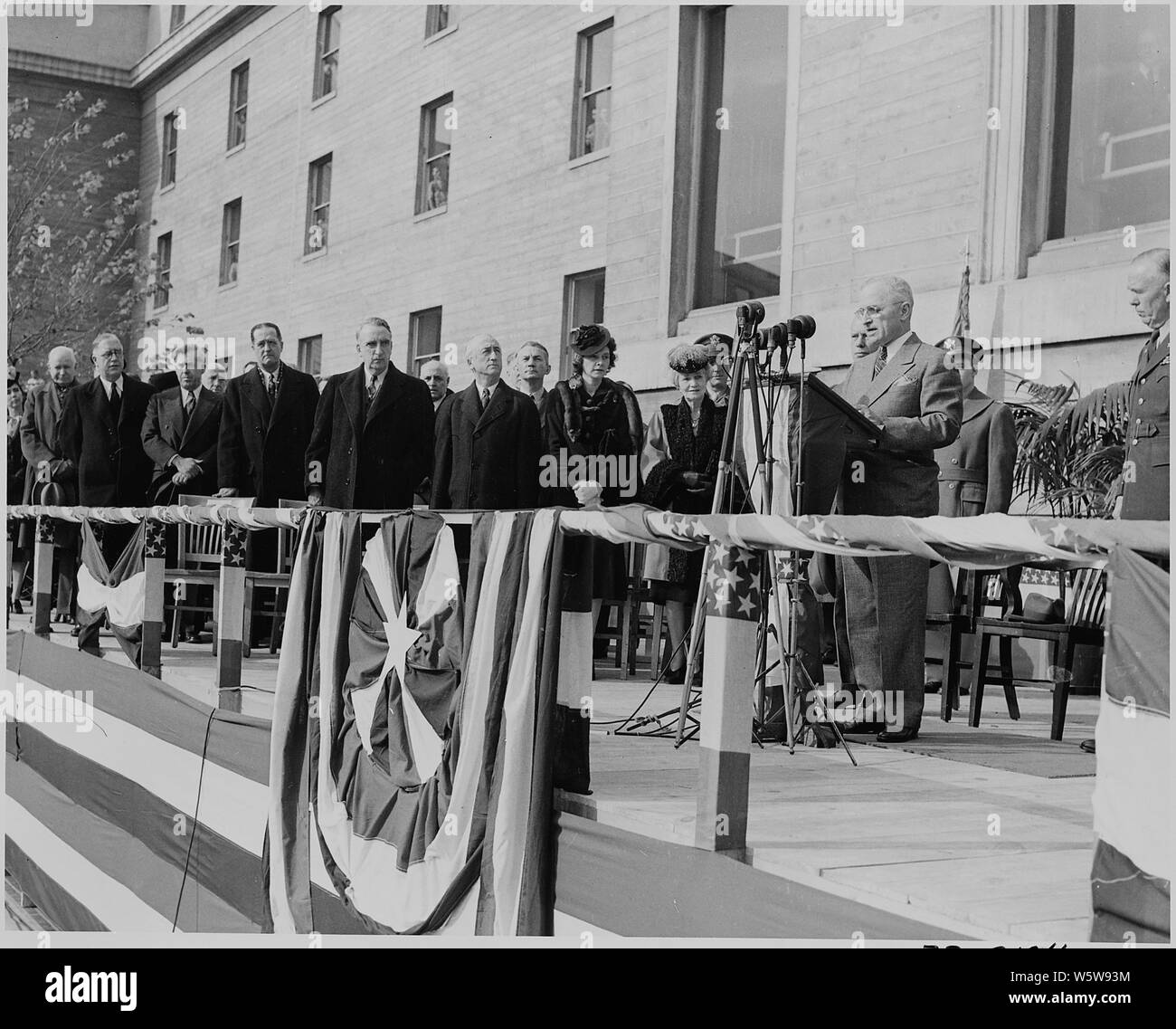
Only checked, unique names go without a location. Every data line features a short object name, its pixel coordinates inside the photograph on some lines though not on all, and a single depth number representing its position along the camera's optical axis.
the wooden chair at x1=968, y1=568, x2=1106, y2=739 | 5.96
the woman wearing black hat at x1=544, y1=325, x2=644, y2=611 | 7.71
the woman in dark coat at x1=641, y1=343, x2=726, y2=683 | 7.00
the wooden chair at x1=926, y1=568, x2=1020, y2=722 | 6.56
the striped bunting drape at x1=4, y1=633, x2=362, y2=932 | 5.91
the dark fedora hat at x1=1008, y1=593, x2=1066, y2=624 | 6.37
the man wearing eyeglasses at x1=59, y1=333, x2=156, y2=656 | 9.62
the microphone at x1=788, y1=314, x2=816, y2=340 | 5.00
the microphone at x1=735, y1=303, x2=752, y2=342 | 4.99
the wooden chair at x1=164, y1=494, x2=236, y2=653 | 8.67
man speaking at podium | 5.60
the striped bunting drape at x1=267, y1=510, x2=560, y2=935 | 4.11
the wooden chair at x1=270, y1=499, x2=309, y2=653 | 8.63
